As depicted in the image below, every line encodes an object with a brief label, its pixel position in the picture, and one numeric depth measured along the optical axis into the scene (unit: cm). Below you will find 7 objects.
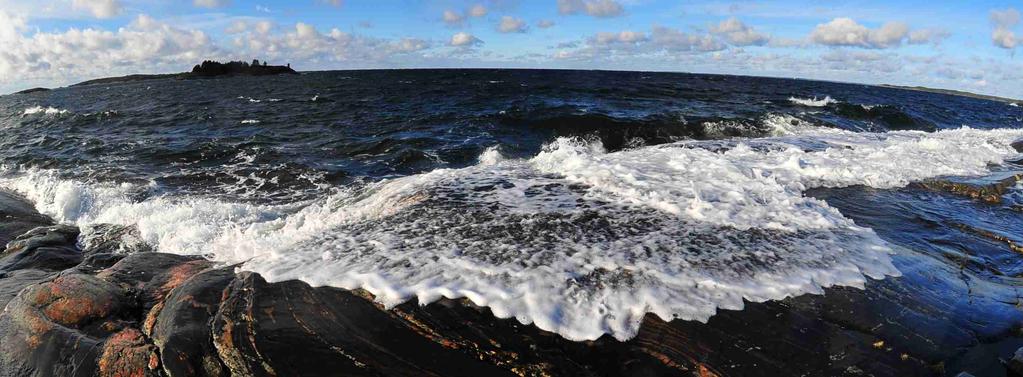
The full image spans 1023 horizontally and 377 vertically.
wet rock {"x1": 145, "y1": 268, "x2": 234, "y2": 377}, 302
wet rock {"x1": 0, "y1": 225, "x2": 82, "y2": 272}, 520
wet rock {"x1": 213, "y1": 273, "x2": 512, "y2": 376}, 289
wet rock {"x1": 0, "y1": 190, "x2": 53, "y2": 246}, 670
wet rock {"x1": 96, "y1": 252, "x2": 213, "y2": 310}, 400
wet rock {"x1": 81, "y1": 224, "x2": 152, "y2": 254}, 595
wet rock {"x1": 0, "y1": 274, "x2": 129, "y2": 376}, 315
